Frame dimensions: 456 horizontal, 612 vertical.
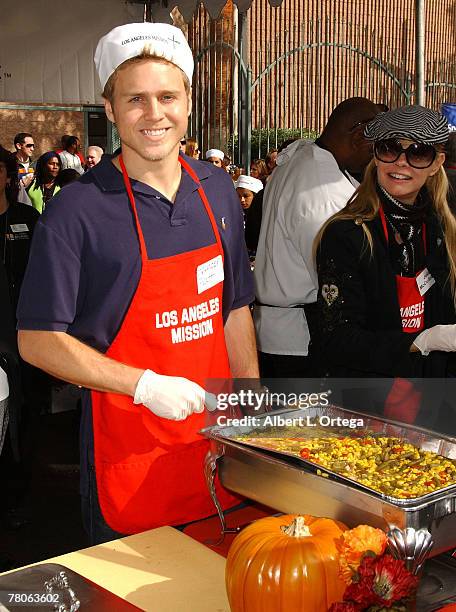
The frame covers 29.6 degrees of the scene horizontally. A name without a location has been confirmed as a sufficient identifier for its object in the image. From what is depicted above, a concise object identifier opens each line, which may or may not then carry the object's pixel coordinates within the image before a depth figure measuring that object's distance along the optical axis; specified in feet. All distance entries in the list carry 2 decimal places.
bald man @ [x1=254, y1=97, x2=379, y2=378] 9.48
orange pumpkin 3.85
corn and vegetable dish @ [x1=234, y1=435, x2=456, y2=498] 4.42
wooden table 4.29
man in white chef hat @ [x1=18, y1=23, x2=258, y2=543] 5.29
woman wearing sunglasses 6.75
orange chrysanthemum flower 3.55
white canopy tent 16.49
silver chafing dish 4.15
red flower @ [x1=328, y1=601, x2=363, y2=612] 3.18
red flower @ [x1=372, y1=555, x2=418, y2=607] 3.25
